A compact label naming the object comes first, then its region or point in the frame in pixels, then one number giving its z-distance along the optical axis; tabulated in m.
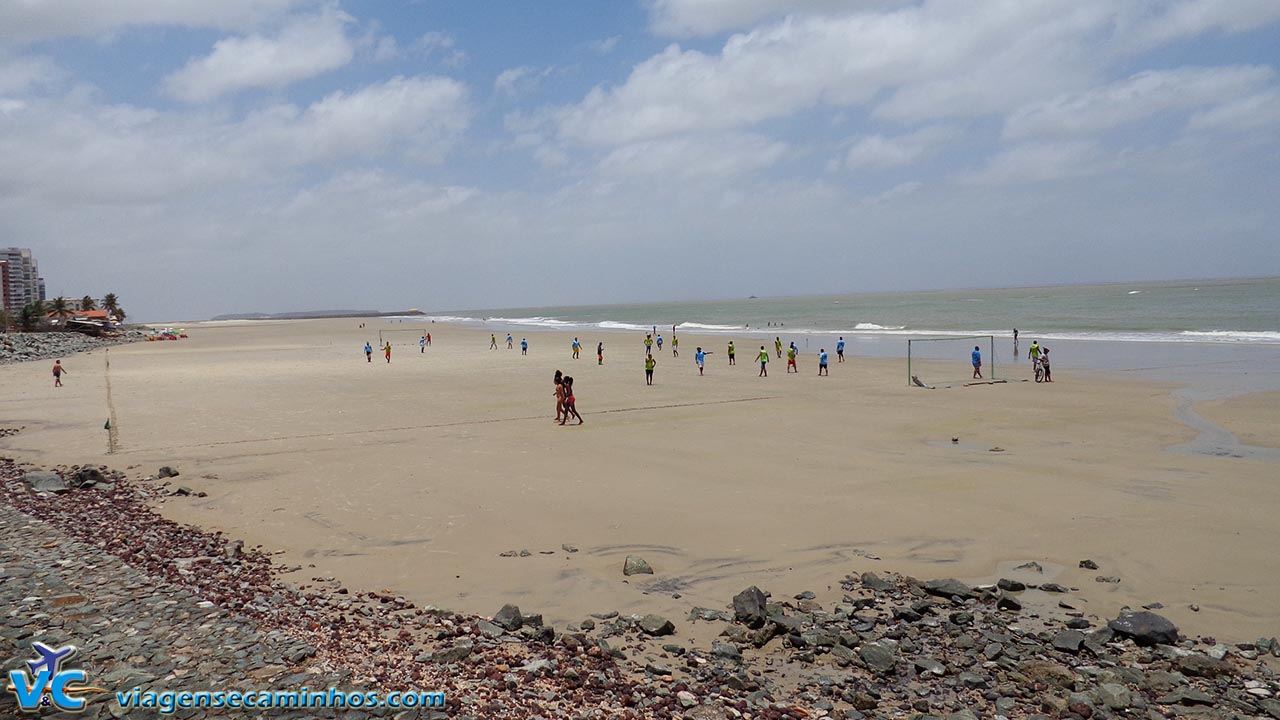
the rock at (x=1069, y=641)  6.49
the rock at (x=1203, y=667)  6.03
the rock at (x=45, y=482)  12.70
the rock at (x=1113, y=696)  5.57
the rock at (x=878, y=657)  6.17
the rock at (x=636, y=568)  8.73
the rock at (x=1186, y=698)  5.61
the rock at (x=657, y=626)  6.93
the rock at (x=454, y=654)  6.17
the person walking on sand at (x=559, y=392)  19.90
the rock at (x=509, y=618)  7.02
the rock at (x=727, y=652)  6.47
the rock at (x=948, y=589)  7.76
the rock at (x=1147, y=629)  6.59
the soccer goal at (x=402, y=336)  73.18
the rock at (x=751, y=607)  7.04
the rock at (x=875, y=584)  8.06
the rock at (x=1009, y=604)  7.45
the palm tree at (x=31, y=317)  94.12
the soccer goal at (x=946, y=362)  29.25
